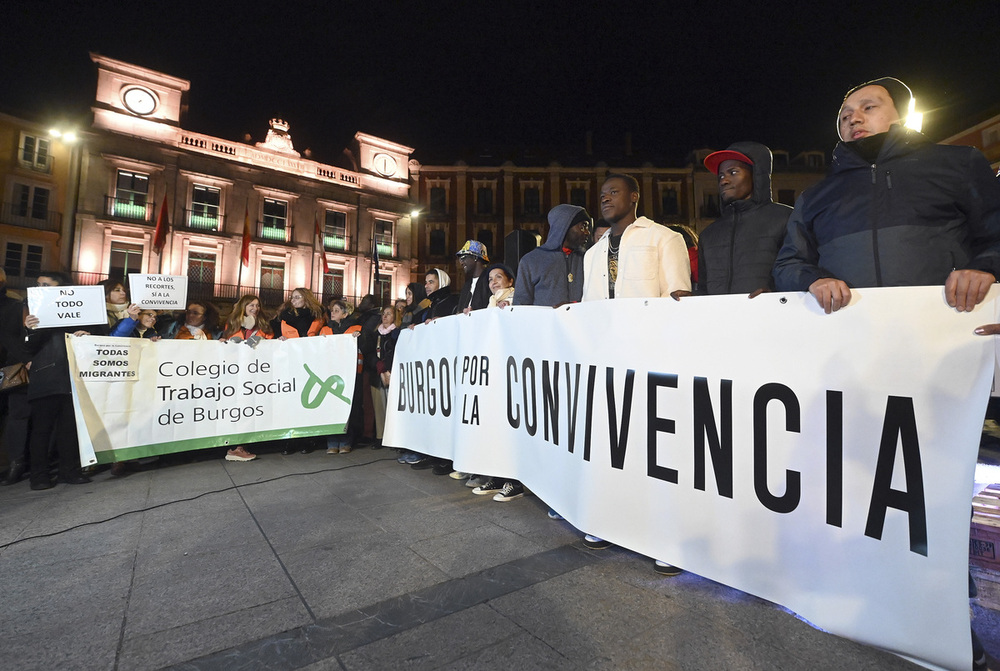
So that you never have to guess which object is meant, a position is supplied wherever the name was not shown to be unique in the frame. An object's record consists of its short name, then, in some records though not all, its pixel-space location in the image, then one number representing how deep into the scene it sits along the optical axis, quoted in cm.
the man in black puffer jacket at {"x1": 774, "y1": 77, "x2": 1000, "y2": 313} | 177
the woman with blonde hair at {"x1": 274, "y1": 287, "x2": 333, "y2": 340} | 584
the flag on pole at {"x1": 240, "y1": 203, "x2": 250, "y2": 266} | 2326
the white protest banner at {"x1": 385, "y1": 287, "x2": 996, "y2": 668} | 150
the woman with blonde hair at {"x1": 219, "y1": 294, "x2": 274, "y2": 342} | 530
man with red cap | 269
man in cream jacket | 293
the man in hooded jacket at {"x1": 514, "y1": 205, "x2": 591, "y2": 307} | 393
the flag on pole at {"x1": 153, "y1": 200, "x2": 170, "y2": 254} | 1735
